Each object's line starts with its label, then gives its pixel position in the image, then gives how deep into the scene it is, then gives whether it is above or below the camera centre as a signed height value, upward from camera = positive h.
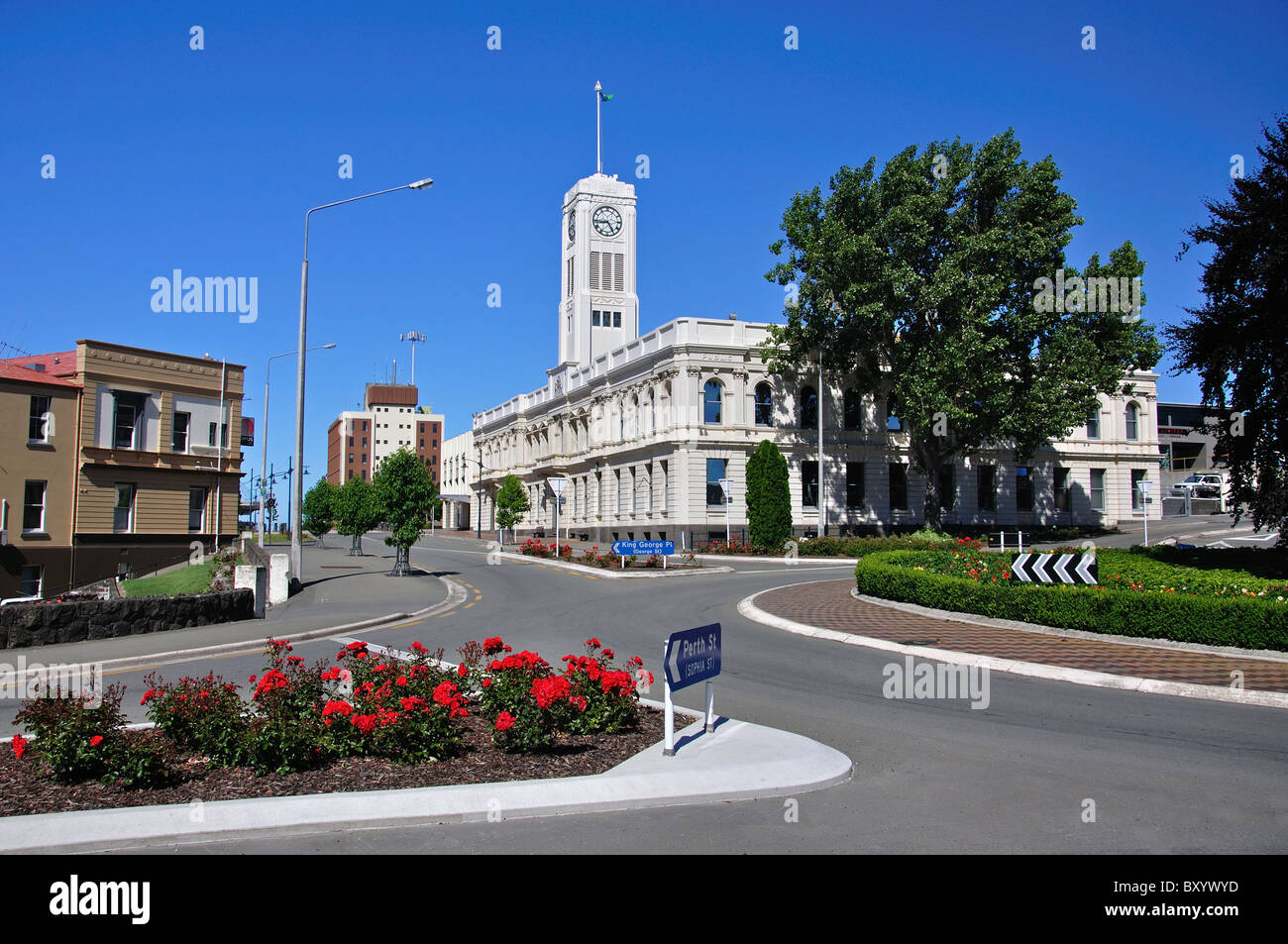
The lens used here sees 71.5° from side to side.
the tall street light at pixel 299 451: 23.86 +1.45
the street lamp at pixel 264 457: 48.48 +2.70
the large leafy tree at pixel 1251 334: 19.25 +3.77
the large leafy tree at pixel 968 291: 42.91 +10.47
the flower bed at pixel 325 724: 6.86 -1.87
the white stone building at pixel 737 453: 53.28 +3.31
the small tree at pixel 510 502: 63.47 +0.13
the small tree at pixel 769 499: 45.00 +0.23
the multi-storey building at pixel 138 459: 30.50 +1.63
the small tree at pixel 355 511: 47.22 -0.38
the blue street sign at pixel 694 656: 7.89 -1.40
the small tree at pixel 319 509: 76.06 -0.46
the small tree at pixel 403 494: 30.50 +0.33
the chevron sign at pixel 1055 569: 17.16 -1.28
